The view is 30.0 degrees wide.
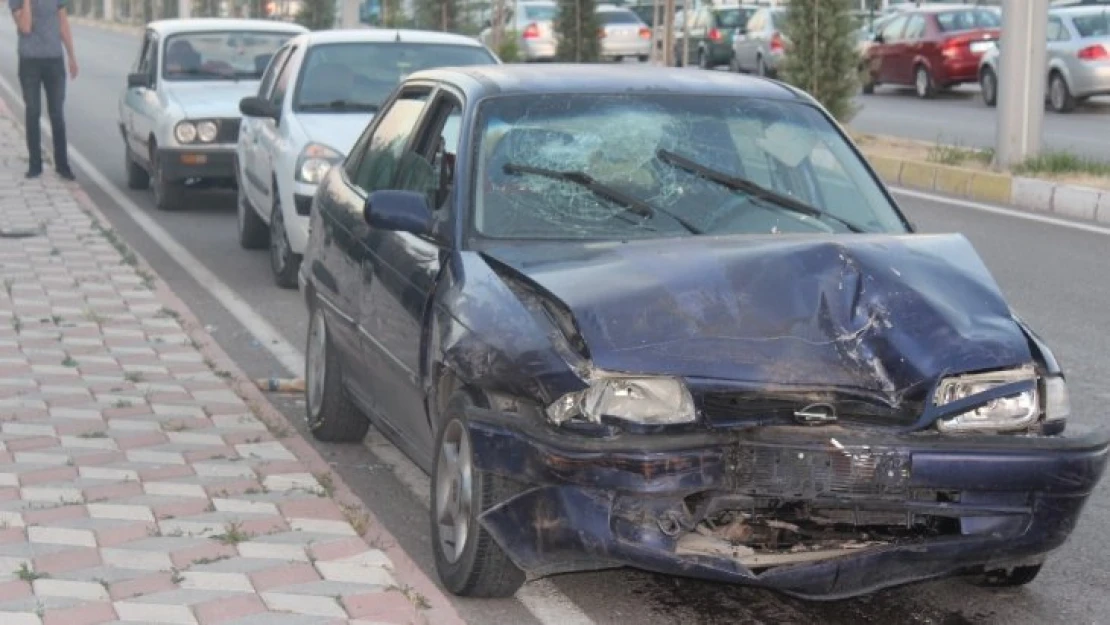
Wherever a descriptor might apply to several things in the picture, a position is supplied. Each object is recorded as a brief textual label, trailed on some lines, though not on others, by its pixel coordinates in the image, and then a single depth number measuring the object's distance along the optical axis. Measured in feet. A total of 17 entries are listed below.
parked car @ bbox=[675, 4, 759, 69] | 137.90
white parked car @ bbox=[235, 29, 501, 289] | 39.37
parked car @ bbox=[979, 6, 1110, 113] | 90.99
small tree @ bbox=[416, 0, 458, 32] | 122.83
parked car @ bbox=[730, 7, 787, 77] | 119.03
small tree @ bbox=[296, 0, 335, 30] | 149.59
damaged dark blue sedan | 16.88
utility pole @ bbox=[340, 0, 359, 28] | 89.71
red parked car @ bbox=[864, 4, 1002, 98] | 108.37
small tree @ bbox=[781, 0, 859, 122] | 76.43
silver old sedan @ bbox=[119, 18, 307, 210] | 51.47
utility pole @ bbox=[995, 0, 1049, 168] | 59.16
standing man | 58.23
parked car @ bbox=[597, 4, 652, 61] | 146.20
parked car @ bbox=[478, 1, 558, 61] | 140.36
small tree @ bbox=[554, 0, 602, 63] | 113.39
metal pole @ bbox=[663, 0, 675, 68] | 90.27
